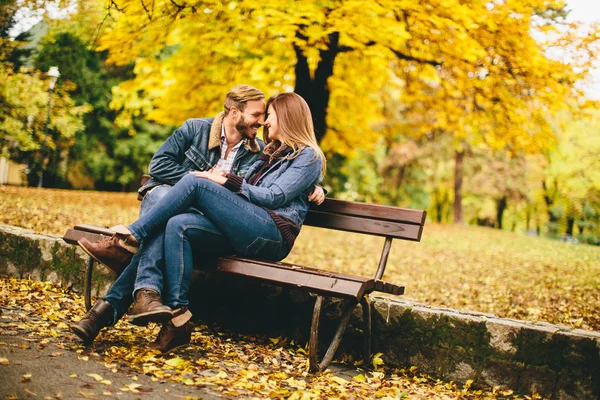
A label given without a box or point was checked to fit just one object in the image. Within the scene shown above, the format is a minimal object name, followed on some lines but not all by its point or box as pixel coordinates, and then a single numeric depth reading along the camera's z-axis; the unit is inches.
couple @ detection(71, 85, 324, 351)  160.9
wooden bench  127.5
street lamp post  332.5
